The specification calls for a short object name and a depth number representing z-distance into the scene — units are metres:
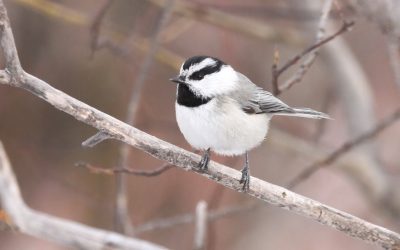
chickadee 3.84
